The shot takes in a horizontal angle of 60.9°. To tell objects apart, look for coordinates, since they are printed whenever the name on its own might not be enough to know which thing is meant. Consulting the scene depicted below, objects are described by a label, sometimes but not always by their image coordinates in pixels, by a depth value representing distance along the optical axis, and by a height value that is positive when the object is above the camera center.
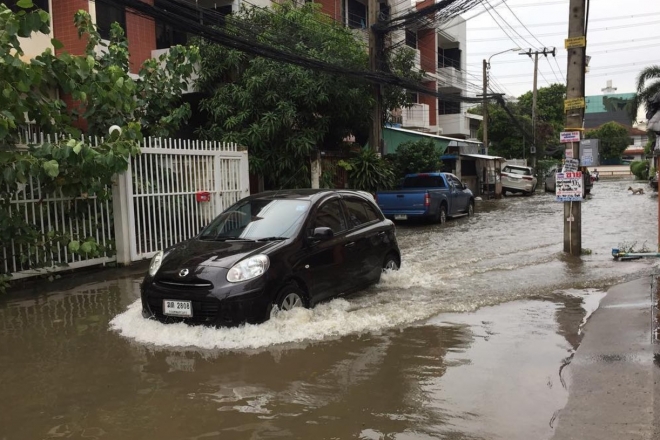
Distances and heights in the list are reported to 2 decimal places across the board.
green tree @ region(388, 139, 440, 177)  20.38 +0.67
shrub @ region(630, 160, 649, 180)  43.84 +0.11
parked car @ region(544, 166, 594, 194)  34.10 -0.56
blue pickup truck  16.58 -0.67
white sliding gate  9.77 -0.17
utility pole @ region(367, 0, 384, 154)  17.58 +3.67
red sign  10.98 -0.27
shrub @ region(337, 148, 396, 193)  17.70 +0.17
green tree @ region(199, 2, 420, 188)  14.95 +2.38
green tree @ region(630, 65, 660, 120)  32.53 +5.12
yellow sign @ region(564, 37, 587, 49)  9.81 +2.27
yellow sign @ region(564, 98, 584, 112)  9.80 +1.20
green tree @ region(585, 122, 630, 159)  72.75 +4.16
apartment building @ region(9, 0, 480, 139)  14.55 +4.73
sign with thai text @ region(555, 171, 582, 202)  9.84 -0.24
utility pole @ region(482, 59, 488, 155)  34.43 +3.89
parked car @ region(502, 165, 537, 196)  32.34 -0.53
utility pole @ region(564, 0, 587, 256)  9.82 +1.72
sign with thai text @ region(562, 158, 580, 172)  9.80 +0.14
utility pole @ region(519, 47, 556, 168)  41.09 +6.64
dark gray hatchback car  5.43 -0.85
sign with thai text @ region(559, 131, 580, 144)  9.75 +0.63
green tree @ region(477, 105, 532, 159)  45.28 +3.25
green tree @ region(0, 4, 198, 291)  6.91 +0.73
